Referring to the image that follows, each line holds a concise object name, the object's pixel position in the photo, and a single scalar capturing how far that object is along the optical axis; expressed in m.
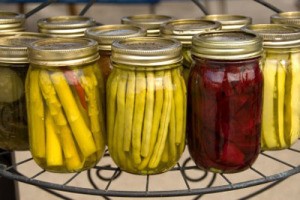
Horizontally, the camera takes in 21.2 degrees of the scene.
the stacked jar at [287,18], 0.96
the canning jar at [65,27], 0.95
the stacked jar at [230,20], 0.98
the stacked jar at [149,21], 0.98
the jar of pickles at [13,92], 0.87
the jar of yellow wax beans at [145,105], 0.82
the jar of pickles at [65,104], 0.83
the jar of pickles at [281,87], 0.87
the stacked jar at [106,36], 0.89
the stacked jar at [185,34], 0.89
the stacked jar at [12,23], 0.96
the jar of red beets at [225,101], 0.82
